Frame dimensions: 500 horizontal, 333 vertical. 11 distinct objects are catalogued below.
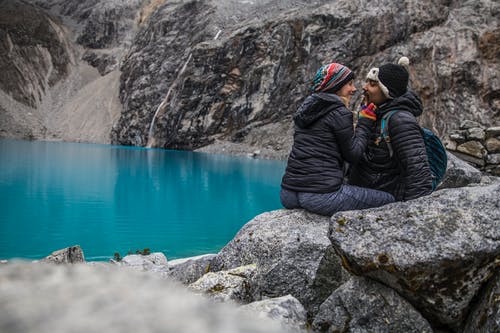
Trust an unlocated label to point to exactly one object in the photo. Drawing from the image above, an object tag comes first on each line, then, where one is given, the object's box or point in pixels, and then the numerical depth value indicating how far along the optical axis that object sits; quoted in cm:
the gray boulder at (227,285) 377
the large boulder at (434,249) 295
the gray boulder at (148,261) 846
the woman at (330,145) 459
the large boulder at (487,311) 277
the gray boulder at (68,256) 677
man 432
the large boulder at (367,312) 299
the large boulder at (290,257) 386
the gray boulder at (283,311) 258
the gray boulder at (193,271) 545
